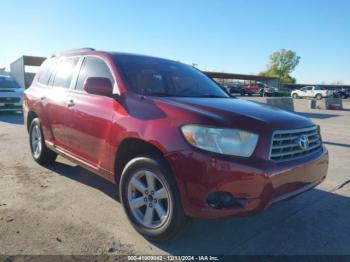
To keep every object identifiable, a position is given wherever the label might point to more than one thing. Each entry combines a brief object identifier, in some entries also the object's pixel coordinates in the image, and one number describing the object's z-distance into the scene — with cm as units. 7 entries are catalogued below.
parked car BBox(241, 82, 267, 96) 4933
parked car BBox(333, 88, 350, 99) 5254
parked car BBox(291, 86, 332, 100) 4392
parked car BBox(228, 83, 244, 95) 4766
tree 10481
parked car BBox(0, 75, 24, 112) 1495
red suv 294
